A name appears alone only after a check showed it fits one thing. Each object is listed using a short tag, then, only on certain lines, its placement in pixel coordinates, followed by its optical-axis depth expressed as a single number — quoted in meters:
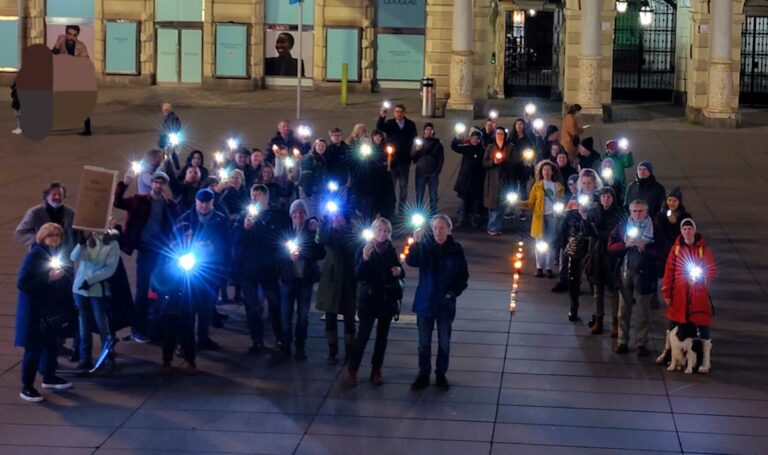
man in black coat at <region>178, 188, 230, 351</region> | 14.38
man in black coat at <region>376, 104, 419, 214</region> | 21.89
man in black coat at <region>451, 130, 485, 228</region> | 21.44
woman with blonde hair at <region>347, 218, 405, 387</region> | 13.44
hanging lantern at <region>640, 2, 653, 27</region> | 40.31
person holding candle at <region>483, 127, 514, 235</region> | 21.16
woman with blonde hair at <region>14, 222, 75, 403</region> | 12.91
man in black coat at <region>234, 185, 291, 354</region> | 14.60
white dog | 14.17
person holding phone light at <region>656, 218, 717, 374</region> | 14.07
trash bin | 36.53
